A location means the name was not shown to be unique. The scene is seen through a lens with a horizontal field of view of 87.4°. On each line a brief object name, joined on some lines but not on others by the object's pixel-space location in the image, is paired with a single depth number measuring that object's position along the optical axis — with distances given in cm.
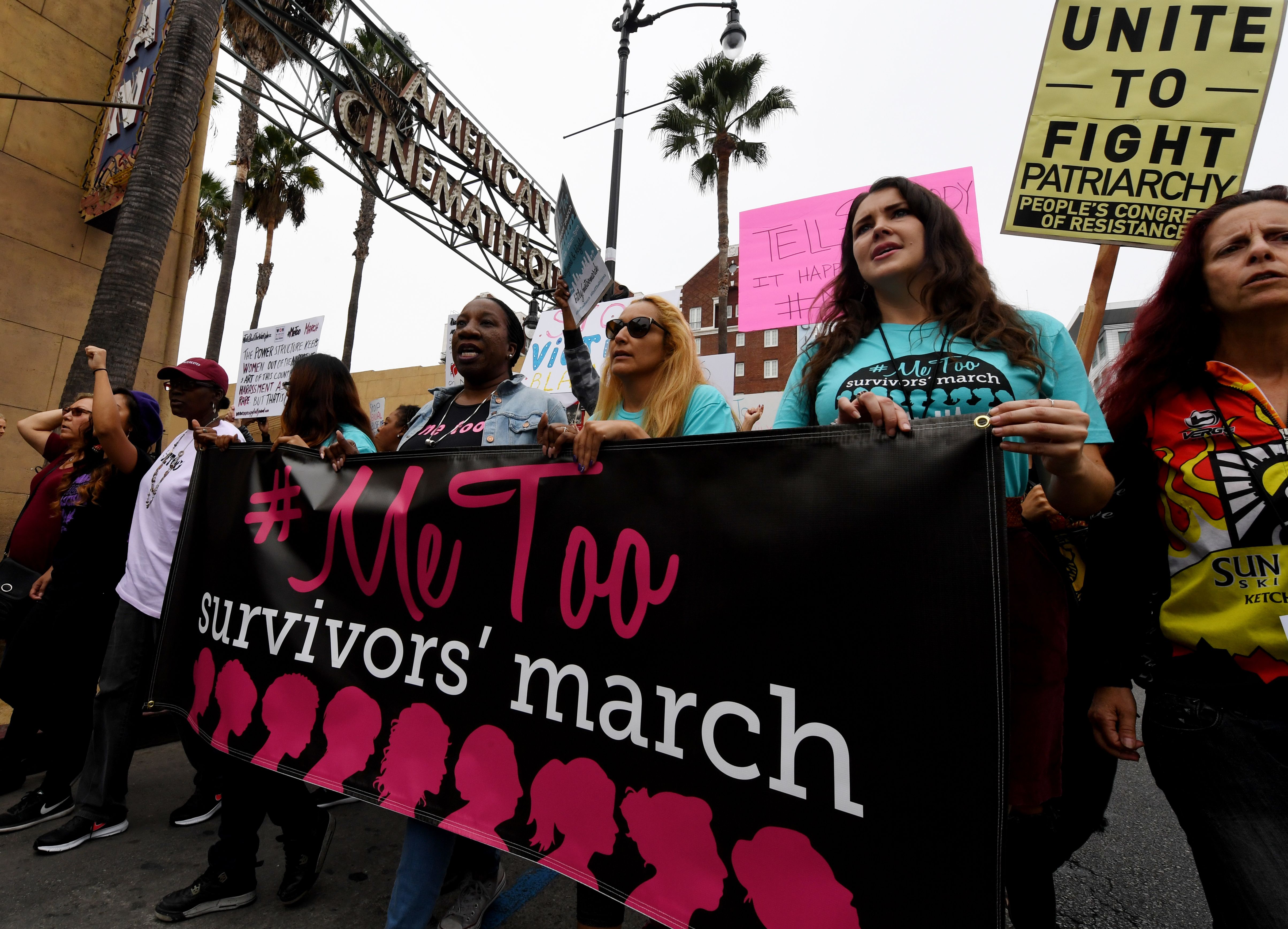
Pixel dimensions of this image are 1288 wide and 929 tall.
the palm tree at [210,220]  2112
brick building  3956
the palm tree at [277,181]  1922
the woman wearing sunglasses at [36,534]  328
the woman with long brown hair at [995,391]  140
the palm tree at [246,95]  984
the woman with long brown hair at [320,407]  277
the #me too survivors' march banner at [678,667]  128
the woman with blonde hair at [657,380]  221
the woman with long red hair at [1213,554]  124
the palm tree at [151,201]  489
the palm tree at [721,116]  1800
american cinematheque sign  861
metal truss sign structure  775
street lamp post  750
